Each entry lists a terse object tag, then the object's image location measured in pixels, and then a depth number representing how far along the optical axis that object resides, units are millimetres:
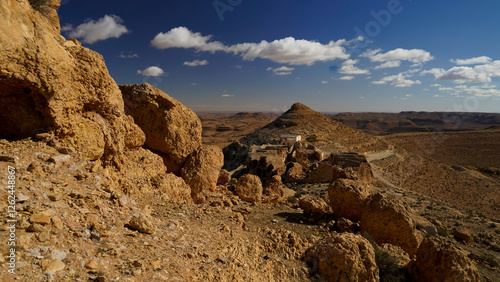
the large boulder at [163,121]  7613
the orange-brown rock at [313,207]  8828
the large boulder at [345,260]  4992
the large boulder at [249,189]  9297
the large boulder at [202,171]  8047
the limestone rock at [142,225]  3953
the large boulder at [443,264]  5016
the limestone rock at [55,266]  2457
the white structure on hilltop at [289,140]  31655
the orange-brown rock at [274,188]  11023
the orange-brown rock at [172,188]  6754
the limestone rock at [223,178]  11602
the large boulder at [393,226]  6977
